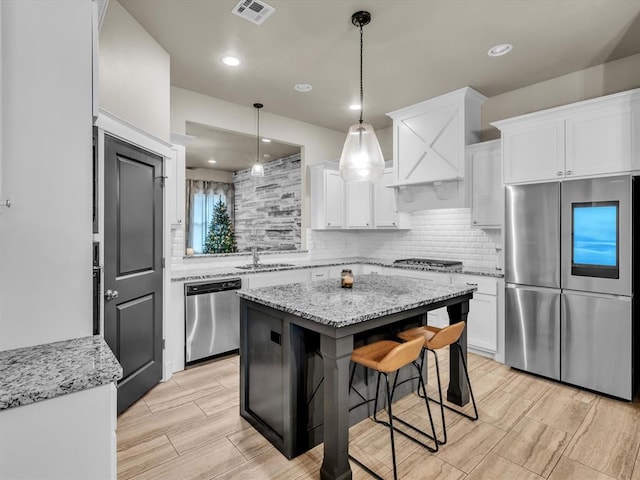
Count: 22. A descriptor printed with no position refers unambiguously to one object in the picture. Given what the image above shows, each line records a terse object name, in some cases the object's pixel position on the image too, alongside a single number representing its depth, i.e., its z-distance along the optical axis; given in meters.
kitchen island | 1.84
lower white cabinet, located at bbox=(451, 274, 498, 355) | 3.65
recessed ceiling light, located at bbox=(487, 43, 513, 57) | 3.10
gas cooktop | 4.21
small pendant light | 4.53
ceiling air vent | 2.53
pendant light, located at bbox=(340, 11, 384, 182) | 2.55
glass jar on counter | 2.66
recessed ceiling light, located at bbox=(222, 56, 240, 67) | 3.31
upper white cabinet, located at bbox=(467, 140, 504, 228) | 3.78
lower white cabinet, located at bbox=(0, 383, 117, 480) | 0.96
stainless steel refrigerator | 2.77
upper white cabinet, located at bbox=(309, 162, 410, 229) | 5.09
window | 8.23
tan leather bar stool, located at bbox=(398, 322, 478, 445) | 2.19
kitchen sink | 4.27
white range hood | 4.00
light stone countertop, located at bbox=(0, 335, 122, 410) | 0.97
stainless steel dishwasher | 3.46
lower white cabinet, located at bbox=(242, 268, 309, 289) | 3.87
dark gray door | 2.47
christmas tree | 8.05
